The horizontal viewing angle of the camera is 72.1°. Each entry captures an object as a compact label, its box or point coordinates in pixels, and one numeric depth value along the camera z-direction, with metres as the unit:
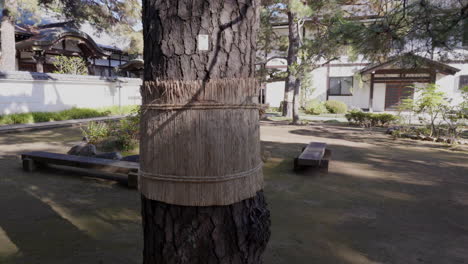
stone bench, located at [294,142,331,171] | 5.23
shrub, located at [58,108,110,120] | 13.63
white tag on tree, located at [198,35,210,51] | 1.41
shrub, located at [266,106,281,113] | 22.08
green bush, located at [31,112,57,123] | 12.40
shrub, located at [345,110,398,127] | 13.29
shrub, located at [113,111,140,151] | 7.31
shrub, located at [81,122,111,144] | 7.71
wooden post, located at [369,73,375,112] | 20.20
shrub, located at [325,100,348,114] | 20.25
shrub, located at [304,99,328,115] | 19.78
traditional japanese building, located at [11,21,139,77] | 15.59
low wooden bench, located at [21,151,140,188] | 4.57
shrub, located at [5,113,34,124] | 11.55
